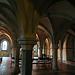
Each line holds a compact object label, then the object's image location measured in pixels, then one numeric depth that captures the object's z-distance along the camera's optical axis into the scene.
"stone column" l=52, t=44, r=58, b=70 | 8.07
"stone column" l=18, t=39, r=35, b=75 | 3.48
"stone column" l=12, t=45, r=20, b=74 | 6.96
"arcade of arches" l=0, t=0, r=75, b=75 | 3.47
